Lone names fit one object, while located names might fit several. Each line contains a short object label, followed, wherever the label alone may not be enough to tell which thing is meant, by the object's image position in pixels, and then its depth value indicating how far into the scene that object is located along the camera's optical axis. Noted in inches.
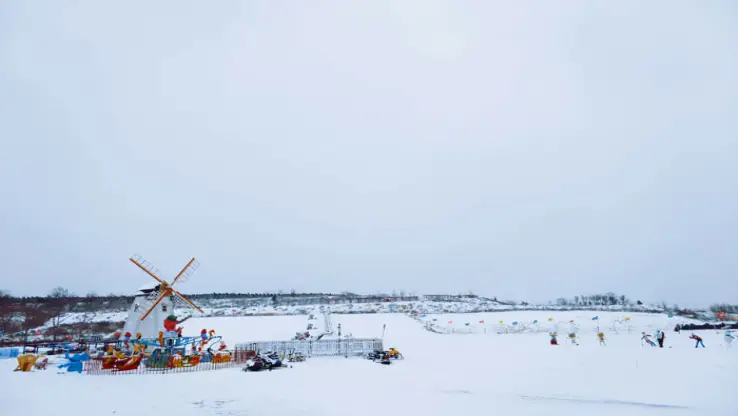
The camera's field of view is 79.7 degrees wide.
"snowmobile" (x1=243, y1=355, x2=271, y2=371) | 778.4
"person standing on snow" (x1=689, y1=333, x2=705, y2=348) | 897.6
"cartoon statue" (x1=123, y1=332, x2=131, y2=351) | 882.1
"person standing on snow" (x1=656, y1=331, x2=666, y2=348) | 916.8
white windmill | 1039.0
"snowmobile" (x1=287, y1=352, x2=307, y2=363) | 923.5
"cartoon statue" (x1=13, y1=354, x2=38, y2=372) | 769.7
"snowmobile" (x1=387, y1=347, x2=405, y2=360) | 877.2
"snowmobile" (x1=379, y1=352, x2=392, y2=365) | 849.9
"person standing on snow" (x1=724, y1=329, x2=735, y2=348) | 872.3
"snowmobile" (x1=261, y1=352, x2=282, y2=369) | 804.0
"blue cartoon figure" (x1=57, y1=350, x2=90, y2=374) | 781.3
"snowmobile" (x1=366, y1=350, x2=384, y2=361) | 911.8
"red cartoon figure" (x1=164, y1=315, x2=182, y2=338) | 934.4
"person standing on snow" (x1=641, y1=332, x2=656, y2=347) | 956.8
